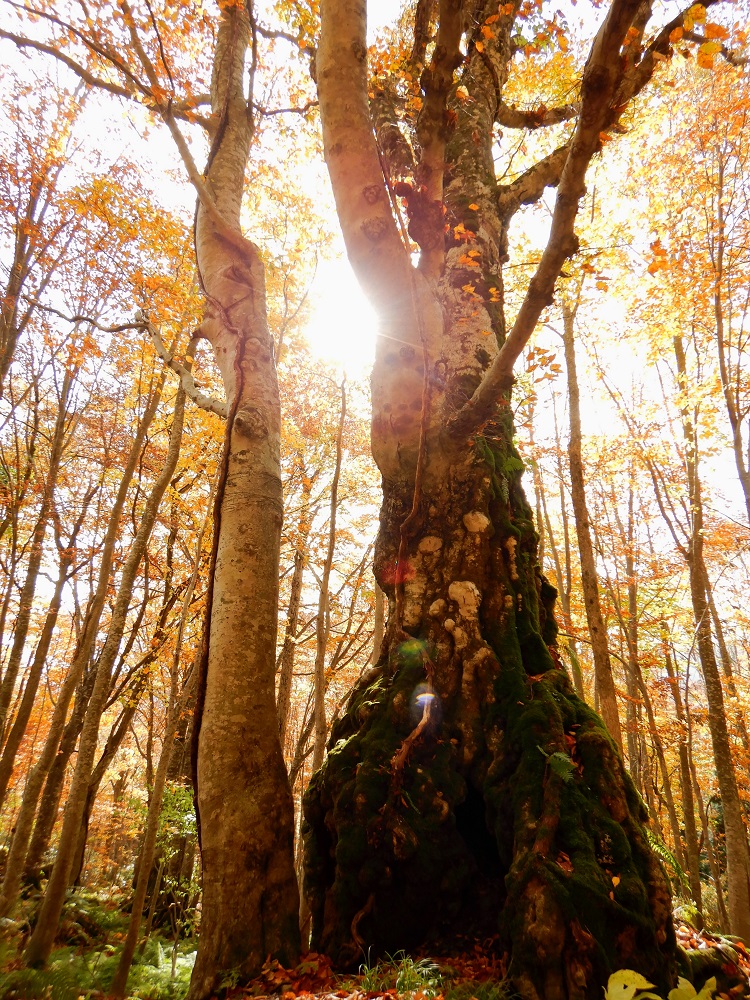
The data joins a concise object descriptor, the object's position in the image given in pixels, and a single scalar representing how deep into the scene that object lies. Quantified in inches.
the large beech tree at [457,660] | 84.4
